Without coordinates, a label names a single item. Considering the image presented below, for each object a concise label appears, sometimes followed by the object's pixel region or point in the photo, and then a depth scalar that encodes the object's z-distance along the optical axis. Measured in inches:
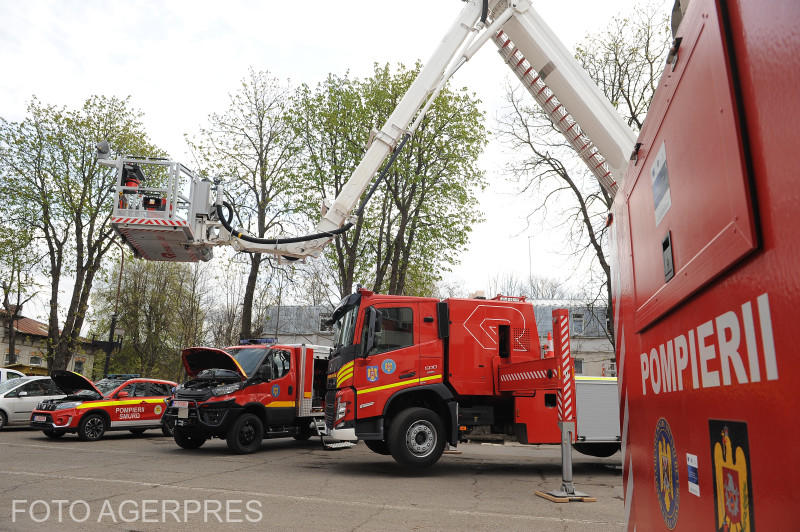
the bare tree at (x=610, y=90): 782.5
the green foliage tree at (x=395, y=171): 886.4
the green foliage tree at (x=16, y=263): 1029.2
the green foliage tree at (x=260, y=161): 922.1
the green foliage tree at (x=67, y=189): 1016.9
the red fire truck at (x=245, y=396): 471.8
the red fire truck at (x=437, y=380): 374.9
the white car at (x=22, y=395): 671.1
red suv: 576.1
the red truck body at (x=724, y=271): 45.5
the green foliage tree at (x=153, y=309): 1598.2
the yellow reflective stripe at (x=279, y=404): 505.0
